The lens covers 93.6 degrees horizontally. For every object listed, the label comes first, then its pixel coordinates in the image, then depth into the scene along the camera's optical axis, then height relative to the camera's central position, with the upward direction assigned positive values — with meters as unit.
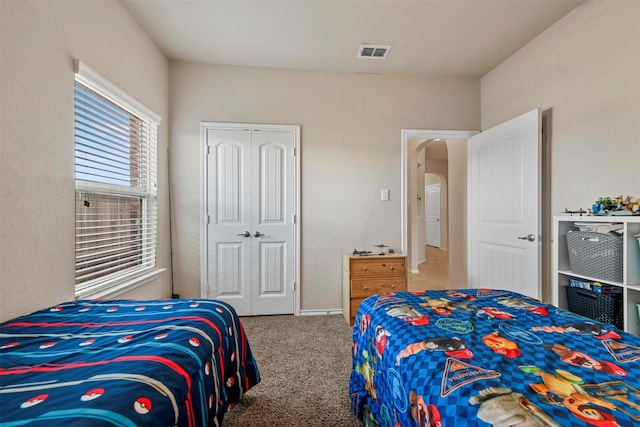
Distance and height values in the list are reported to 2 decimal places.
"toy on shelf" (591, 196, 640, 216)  1.79 +0.02
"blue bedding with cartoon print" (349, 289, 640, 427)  0.73 -0.47
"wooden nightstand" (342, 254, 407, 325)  3.12 -0.69
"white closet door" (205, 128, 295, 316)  3.29 -0.07
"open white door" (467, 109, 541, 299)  2.61 +0.04
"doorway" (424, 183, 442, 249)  10.22 -0.12
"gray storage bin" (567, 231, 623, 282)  1.74 -0.27
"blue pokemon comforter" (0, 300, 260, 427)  0.76 -0.49
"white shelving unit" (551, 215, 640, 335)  1.67 -0.35
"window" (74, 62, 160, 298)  1.94 +0.20
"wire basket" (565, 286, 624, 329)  1.76 -0.59
